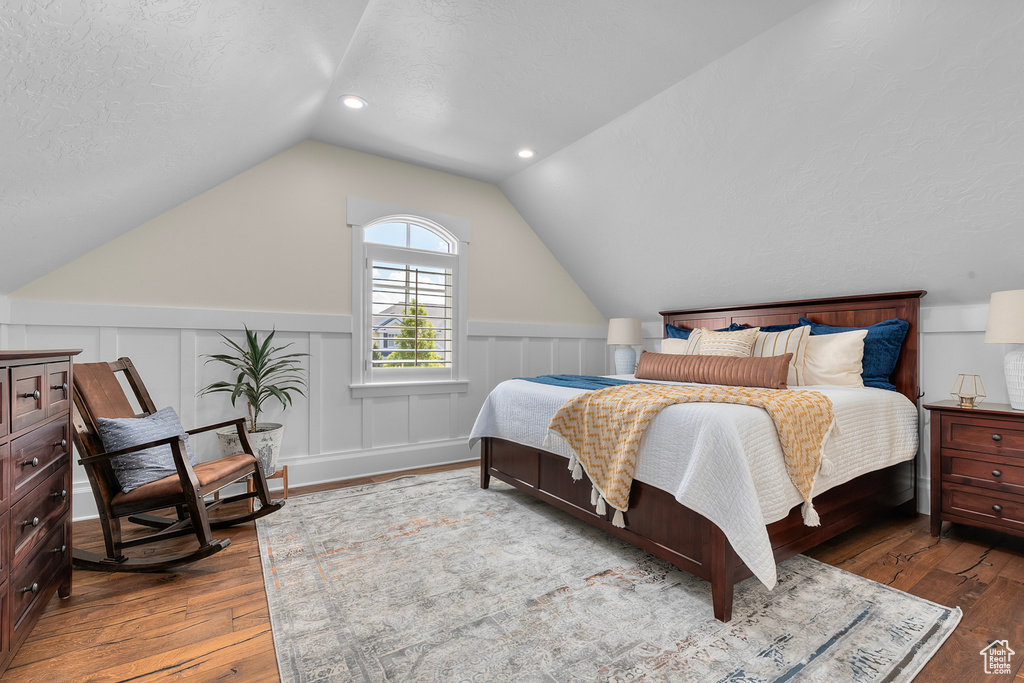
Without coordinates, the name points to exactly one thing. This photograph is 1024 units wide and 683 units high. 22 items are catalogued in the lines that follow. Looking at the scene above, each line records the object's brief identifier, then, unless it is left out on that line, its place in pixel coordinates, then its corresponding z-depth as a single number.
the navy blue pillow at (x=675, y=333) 4.01
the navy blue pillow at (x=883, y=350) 2.81
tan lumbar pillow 2.72
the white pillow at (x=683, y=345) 3.57
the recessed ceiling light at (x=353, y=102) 2.83
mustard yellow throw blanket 1.88
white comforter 1.63
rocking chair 1.96
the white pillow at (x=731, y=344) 3.20
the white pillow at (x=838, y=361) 2.83
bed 1.76
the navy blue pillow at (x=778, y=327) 3.27
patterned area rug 1.47
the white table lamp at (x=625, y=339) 4.22
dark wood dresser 1.39
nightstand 2.22
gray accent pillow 2.04
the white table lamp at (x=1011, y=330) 2.20
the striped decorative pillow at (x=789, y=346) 2.97
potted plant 2.89
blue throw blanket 2.62
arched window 3.64
